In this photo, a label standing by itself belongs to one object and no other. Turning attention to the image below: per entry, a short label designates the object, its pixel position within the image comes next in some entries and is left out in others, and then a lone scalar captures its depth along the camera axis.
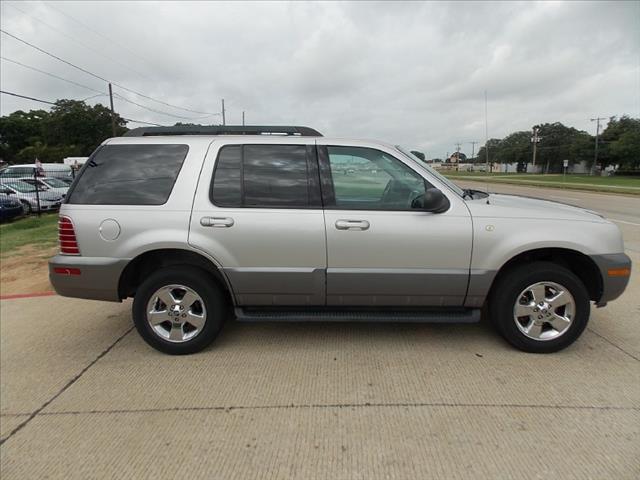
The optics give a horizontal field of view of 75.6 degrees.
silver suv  3.28
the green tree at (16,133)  68.94
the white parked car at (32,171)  20.05
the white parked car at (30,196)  15.09
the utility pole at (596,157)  65.06
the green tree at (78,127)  62.97
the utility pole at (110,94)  34.45
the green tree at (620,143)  52.97
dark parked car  13.38
